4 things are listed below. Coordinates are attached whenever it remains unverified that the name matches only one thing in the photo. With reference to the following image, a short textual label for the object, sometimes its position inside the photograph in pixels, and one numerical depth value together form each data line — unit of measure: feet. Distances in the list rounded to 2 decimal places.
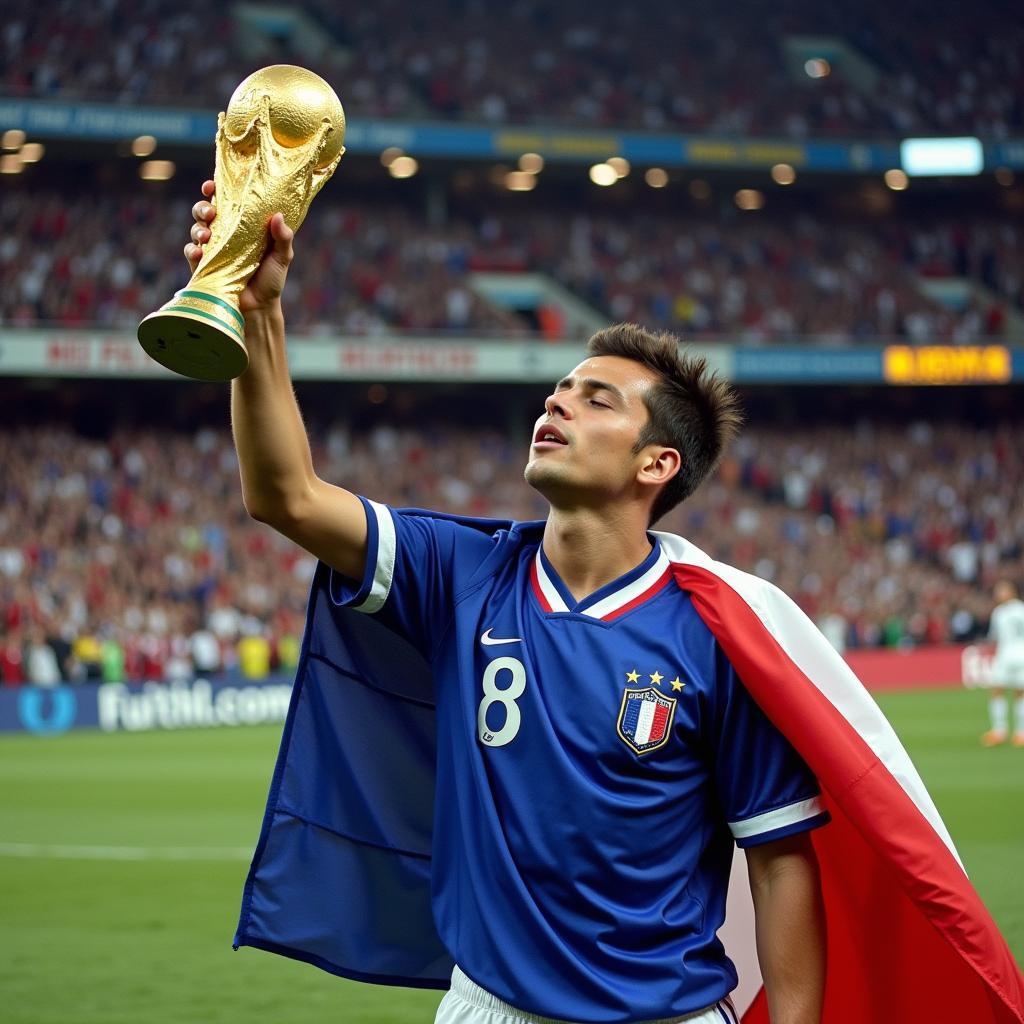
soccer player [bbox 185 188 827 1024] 9.34
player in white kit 59.31
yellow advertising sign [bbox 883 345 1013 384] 124.16
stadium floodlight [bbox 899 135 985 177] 133.80
